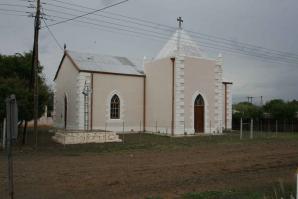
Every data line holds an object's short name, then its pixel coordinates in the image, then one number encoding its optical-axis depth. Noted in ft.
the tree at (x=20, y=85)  66.80
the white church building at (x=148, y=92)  99.04
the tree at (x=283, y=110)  132.26
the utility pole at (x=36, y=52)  63.72
